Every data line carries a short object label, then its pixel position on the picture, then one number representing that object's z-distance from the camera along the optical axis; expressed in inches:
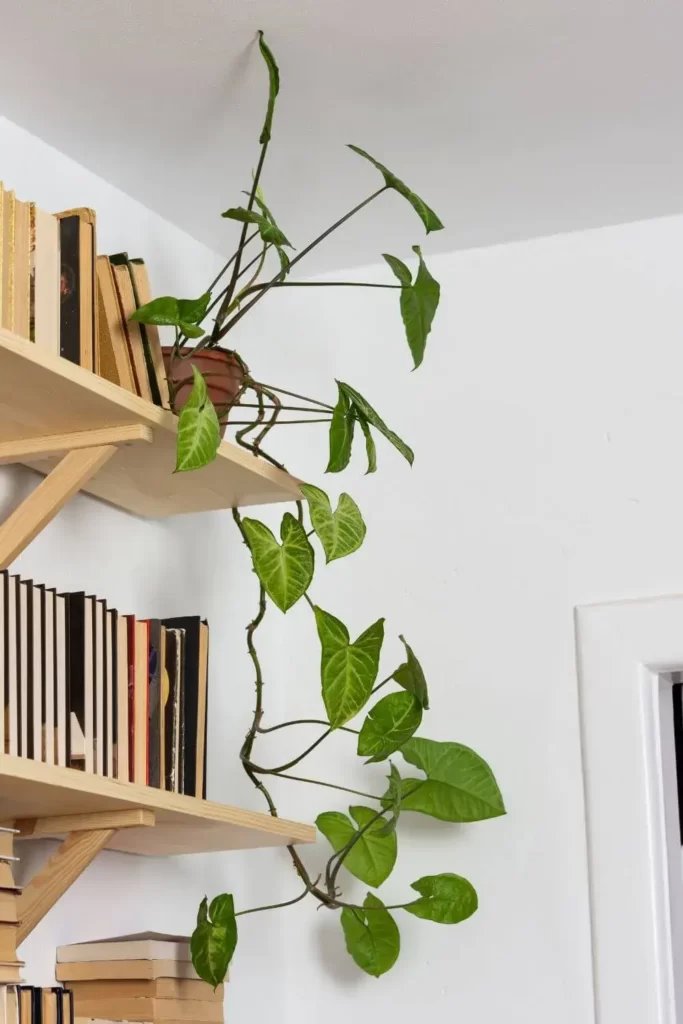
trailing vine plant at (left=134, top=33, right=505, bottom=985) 132.6
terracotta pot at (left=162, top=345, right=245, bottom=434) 136.2
